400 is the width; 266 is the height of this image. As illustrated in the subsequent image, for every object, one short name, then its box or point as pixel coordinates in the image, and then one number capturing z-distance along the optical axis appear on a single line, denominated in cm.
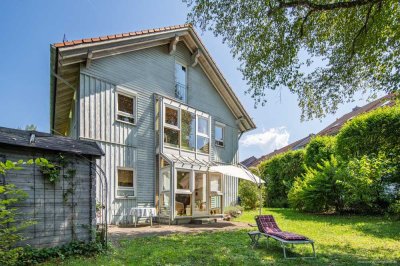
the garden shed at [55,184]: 600
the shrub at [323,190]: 1452
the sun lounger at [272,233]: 669
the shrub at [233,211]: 1537
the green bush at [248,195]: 1856
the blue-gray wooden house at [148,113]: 1102
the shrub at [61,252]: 573
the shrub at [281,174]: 2034
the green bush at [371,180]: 1268
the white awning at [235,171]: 1297
